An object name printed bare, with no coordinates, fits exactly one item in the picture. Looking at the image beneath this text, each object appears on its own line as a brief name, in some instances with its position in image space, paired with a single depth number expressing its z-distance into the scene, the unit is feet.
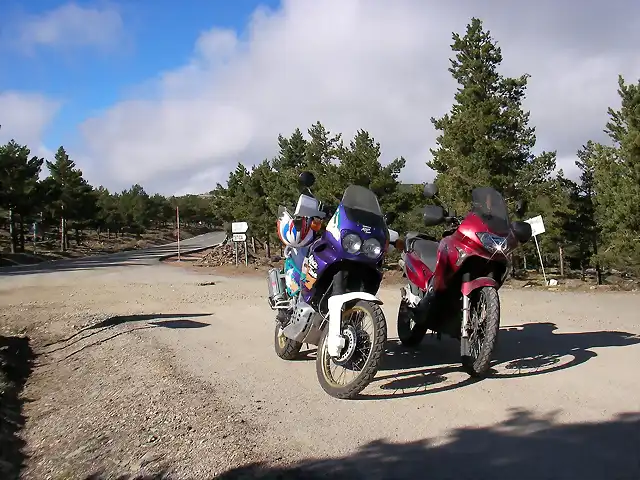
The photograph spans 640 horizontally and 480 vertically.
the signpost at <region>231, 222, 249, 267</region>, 83.05
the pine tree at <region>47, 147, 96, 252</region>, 160.45
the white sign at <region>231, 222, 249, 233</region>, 83.05
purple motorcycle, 15.40
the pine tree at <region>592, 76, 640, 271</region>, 58.75
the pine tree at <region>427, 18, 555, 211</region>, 67.26
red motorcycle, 16.75
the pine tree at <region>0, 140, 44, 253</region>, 127.13
